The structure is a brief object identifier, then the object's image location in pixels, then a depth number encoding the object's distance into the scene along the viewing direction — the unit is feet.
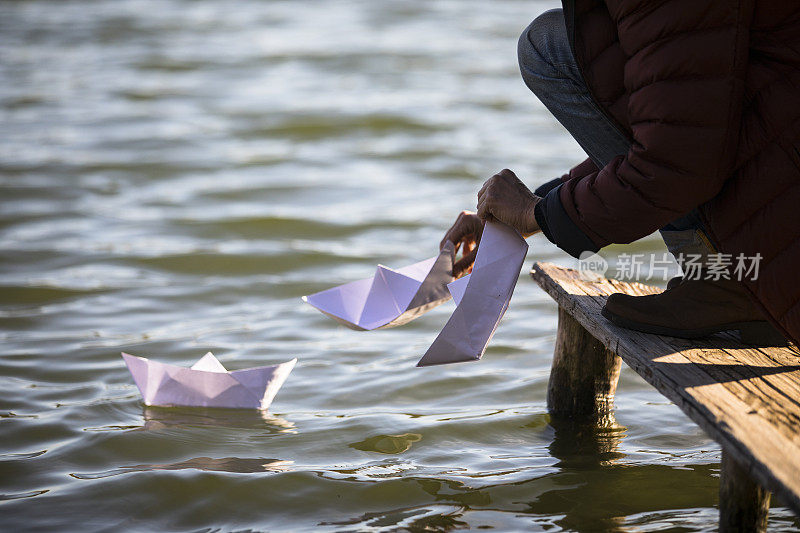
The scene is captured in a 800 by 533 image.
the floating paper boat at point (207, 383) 18.45
